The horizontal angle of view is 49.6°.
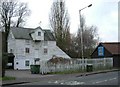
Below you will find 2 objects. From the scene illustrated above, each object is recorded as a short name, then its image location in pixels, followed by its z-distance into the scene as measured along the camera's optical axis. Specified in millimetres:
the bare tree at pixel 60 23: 30462
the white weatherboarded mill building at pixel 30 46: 27055
